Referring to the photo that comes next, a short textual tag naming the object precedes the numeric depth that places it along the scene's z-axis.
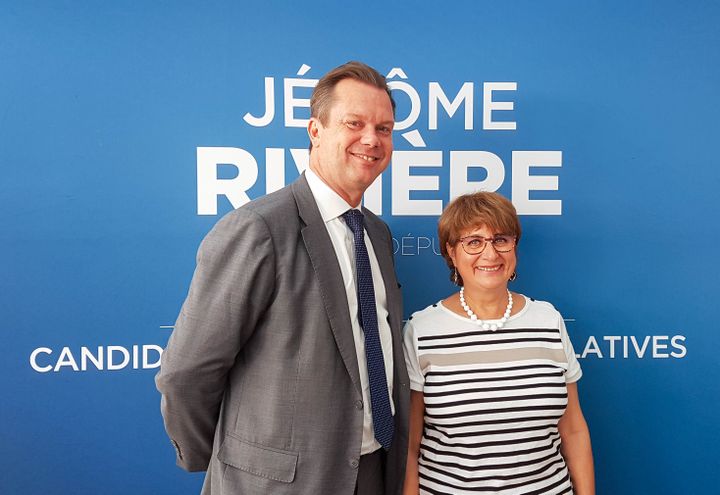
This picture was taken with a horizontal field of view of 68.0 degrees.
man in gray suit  1.15
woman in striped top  1.37
